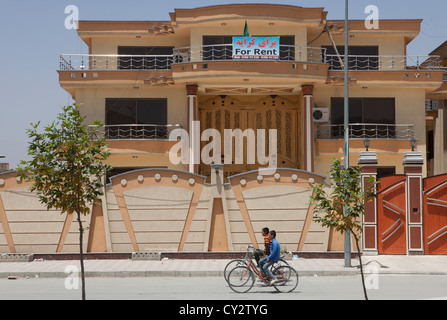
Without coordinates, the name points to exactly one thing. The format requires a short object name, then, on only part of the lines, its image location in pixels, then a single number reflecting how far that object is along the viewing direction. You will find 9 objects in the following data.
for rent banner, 28.42
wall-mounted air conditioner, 30.80
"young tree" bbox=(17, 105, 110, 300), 12.43
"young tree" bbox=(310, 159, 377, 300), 12.55
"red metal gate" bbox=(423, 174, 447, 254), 21.70
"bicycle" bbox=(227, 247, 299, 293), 14.62
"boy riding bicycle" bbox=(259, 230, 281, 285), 14.65
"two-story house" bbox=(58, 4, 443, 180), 29.78
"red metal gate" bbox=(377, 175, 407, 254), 21.64
